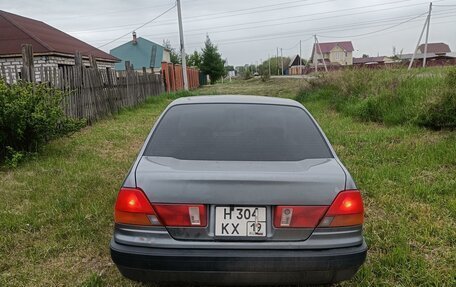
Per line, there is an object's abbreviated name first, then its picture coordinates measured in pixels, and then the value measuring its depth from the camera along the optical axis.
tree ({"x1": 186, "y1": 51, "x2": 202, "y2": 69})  54.09
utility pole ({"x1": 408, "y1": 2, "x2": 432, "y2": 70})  25.44
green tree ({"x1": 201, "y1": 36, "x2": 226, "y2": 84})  50.38
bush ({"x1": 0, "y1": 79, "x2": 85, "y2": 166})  5.75
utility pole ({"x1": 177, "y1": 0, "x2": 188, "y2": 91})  23.86
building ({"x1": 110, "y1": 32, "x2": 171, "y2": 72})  44.25
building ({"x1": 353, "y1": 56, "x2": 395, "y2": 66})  79.16
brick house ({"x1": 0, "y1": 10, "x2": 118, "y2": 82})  16.20
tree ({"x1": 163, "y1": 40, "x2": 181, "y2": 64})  54.44
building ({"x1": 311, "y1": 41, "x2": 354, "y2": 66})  86.16
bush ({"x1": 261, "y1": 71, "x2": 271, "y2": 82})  41.36
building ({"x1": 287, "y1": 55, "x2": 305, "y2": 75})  82.19
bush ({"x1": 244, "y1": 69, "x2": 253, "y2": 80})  59.72
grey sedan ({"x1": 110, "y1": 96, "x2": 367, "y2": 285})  2.13
